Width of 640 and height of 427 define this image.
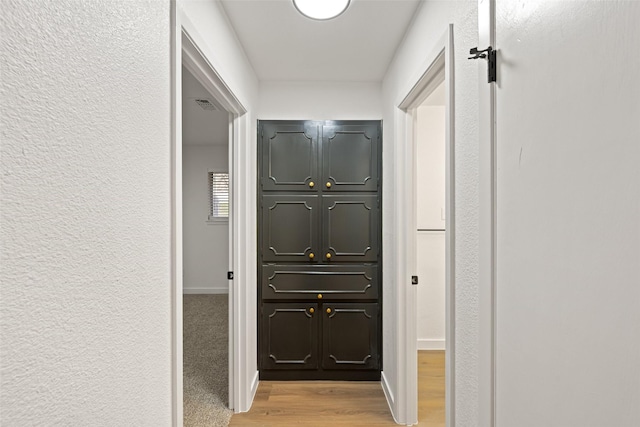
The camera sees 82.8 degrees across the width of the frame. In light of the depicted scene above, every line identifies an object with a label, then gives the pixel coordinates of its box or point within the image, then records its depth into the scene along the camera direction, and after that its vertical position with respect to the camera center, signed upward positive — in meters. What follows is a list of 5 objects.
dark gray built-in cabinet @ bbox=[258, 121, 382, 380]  3.15 -0.31
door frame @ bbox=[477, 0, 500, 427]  1.08 -0.04
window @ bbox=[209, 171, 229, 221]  6.47 +0.35
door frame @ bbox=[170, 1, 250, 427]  1.26 +0.07
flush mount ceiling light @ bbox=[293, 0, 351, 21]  1.92 +1.11
